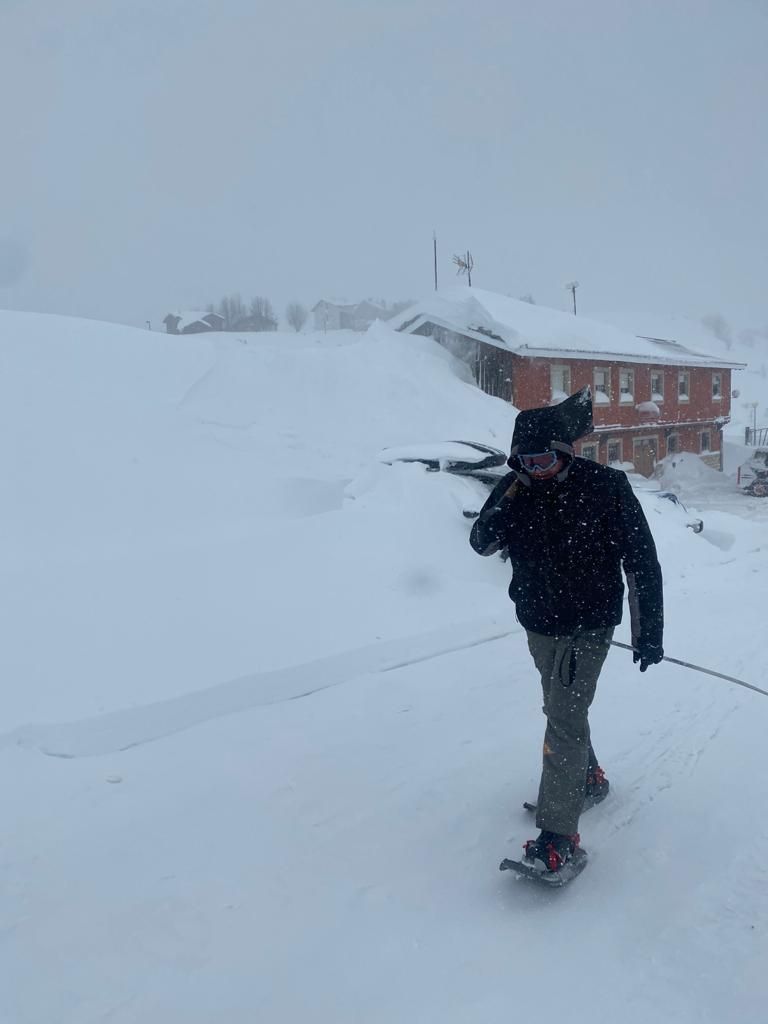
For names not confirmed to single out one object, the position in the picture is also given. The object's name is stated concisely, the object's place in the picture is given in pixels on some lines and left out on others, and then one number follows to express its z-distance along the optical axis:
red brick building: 21.11
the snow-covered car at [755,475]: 22.98
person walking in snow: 2.90
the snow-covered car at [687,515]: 10.84
